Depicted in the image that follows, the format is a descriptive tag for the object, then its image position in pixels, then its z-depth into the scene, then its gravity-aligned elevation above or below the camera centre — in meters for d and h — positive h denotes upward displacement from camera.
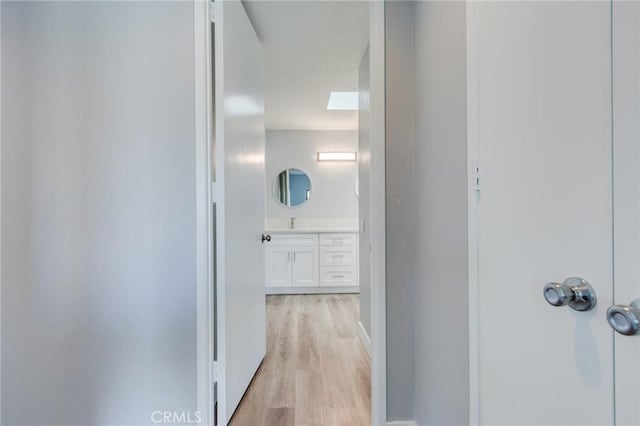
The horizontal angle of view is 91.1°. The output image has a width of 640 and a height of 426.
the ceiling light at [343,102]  3.74 +1.32
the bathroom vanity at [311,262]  4.26 -0.69
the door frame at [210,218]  1.46 -0.03
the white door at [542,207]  0.59 +0.01
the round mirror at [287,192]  4.83 +0.29
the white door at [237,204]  1.52 +0.04
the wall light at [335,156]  4.79 +0.84
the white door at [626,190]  0.52 +0.03
